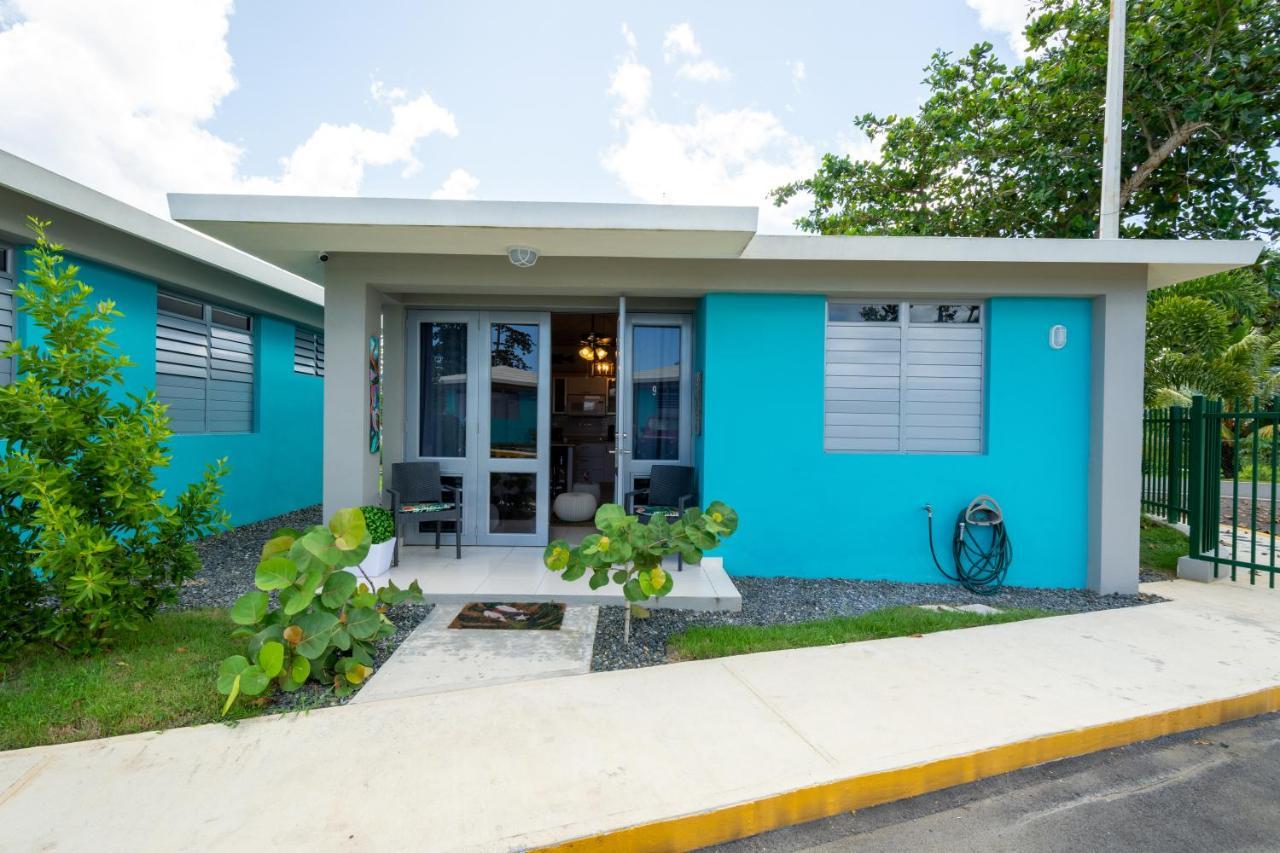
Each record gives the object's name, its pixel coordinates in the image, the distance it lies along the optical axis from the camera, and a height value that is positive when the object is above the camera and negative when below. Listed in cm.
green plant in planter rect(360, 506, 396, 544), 460 -84
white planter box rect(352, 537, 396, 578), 466 -114
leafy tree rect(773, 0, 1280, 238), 783 +445
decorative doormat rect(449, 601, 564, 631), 387 -134
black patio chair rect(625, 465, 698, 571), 561 -65
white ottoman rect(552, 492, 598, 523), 706 -103
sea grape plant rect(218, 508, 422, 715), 269 -98
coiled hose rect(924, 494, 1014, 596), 514 -108
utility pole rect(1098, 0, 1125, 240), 583 +293
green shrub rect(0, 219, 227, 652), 288 -40
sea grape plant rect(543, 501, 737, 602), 341 -73
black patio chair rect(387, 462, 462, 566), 518 -73
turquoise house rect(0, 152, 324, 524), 471 +93
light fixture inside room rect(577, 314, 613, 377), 870 +99
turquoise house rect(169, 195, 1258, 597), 498 +33
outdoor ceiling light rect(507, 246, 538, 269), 450 +123
